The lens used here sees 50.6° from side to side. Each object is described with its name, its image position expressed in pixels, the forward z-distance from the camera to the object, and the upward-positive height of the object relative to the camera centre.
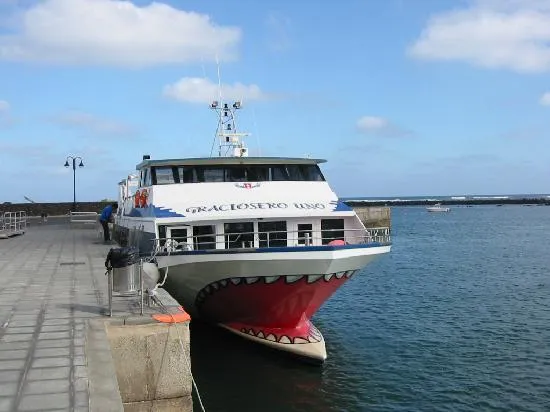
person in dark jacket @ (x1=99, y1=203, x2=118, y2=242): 25.27 -0.53
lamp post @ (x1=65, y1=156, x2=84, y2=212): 51.45 +3.88
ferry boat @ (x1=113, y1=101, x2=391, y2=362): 13.75 -1.01
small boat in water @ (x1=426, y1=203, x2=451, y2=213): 140.48 -2.50
